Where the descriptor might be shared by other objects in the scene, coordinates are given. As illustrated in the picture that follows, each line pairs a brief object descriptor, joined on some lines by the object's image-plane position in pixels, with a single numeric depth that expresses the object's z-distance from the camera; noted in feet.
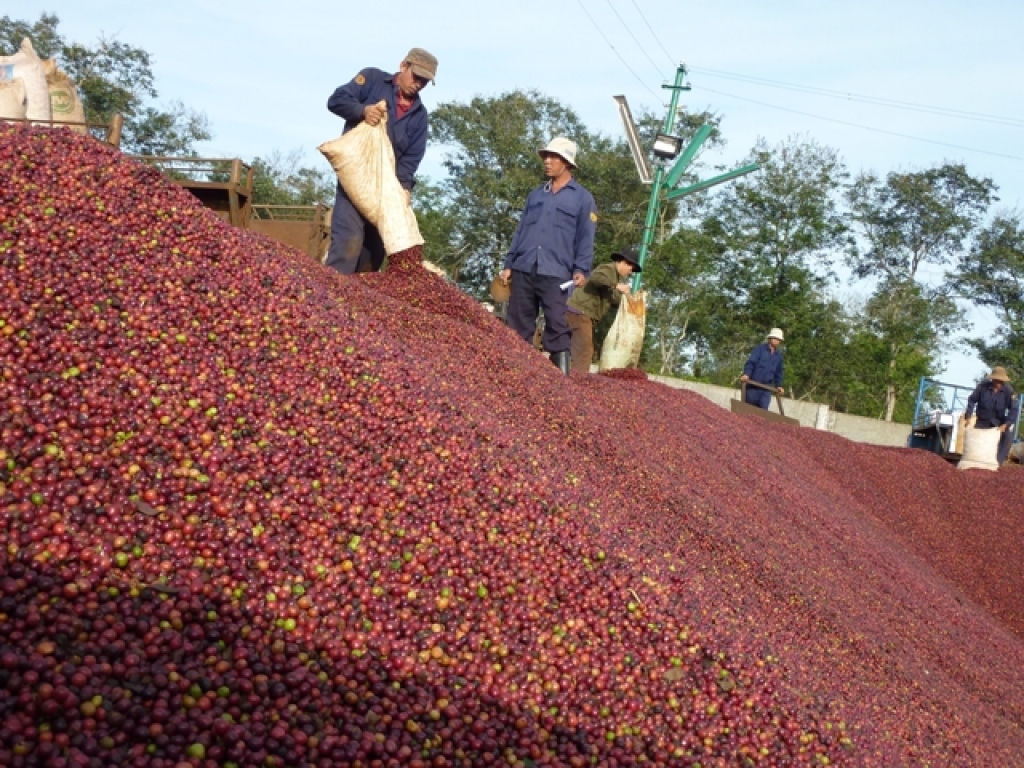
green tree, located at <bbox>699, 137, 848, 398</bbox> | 87.66
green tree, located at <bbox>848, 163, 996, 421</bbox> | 102.42
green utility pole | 56.29
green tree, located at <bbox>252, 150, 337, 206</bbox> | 102.12
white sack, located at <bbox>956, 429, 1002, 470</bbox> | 35.94
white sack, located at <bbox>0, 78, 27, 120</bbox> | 15.99
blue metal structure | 41.83
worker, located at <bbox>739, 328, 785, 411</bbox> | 35.06
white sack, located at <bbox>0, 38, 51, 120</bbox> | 16.85
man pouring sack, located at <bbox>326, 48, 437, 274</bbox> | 15.69
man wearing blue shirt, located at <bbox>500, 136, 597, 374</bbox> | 19.12
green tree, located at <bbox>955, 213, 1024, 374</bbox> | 99.22
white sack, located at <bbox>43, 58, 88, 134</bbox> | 18.39
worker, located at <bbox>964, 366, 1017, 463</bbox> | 35.88
